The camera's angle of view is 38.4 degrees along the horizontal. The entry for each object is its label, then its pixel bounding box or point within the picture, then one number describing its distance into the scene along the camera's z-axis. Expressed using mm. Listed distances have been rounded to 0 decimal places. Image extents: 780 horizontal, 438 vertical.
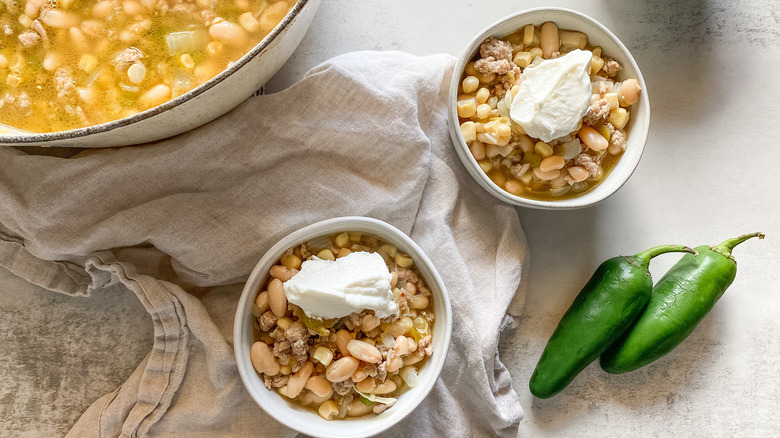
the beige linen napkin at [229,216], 552
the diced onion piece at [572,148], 571
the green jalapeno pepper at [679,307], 597
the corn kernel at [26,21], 533
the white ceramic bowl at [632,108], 569
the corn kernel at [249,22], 533
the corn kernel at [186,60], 534
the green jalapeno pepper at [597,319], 591
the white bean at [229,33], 530
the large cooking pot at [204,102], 490
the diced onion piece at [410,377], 563
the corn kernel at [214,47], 533
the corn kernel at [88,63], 531
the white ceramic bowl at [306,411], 549
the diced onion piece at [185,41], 535
